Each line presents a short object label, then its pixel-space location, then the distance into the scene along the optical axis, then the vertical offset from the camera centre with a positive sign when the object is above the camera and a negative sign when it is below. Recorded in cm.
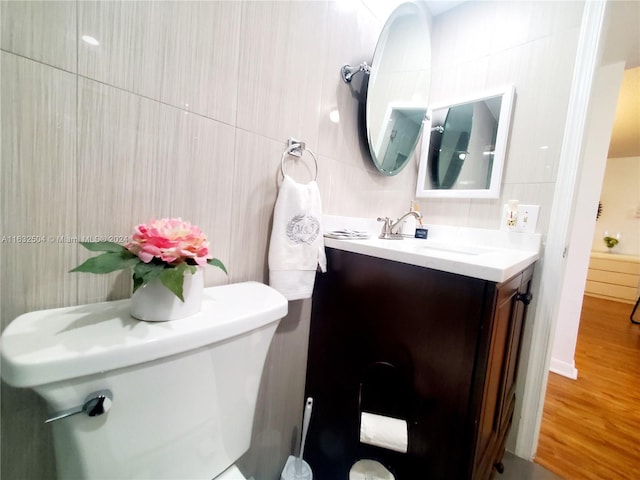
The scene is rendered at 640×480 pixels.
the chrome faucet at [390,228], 112 +0
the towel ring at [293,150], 76 +22
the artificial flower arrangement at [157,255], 40 -9
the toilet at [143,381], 34 -29
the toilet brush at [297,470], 79 -83
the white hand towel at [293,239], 72 -6
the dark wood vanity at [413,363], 58 -38
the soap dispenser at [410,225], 127 +3
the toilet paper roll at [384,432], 64 -55
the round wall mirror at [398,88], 100 +64
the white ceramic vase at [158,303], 43 -17
